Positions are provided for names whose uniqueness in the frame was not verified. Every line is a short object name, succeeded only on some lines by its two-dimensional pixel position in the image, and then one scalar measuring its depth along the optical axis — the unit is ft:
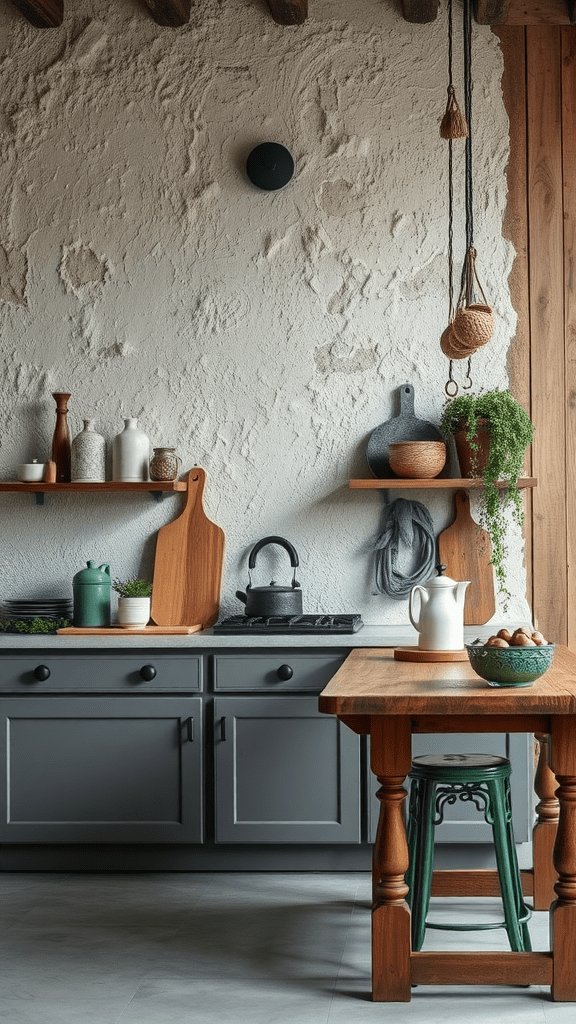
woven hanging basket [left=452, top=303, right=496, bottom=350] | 12.00
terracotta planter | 14.61
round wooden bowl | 14.64
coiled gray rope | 15.29
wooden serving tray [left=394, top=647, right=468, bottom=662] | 11.45
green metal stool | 10.16
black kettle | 14.46
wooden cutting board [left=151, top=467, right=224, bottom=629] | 15.40
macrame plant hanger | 11.61
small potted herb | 14.75
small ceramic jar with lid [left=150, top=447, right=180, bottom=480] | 15.07
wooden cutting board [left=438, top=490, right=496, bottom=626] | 15.14
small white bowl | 15.14
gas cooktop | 13.89
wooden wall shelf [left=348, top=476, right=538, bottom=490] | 14.52
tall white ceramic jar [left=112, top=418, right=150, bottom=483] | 15.25
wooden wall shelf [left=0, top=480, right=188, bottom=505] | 14.89
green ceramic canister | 14.82
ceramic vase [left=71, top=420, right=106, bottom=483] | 15.23
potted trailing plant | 14.32
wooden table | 9.34
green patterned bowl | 9.45
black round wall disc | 15.55
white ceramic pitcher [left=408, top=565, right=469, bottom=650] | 11.49
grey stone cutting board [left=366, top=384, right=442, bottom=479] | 15.35
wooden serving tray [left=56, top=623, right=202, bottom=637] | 14.21
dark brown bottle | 15.49
